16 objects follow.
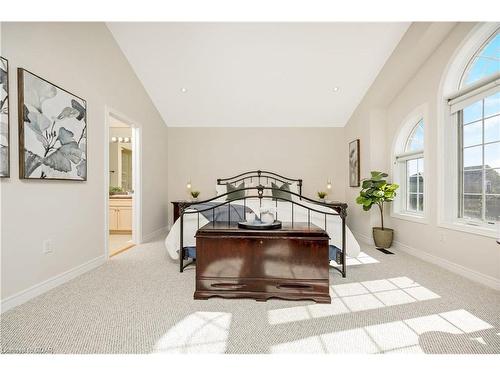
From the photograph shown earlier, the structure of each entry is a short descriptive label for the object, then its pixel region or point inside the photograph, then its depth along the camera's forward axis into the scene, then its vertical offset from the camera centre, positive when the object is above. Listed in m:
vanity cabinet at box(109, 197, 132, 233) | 4.98 -0.60
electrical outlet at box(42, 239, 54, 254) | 2.26 -0.57
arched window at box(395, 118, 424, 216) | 3.60 +0.26
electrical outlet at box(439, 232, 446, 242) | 2.89 -0.60
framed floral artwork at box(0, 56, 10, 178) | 1.84 +0.51
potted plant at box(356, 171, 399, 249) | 3.63 -0.15
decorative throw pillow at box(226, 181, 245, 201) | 4.34 -0.12
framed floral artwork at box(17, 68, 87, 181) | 2.04 +0.54
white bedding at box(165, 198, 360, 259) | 2.74 -0.49
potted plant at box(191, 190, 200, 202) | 5.05 -0.15
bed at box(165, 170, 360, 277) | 2.73 -0.44
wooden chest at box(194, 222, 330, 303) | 2.01 -0.65
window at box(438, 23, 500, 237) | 2.48 +0.57
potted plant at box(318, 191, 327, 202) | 5.03 -0.20
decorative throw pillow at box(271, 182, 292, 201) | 4.21 -0.13
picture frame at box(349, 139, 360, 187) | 4.49 +0.43
